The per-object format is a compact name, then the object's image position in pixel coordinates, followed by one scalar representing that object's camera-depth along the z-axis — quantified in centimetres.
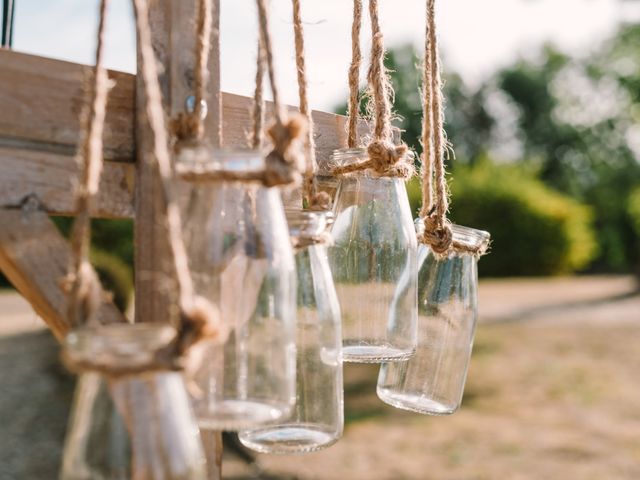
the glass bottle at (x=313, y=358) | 93
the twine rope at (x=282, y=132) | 74
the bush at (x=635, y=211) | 1737
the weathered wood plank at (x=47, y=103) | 88
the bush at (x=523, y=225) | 1927
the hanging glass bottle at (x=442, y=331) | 117
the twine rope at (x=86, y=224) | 69
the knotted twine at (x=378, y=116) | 107
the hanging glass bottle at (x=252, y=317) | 76
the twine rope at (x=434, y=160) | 113
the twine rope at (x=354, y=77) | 118
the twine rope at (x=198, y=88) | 77
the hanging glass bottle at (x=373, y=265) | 112
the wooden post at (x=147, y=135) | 97
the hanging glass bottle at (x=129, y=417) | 61
